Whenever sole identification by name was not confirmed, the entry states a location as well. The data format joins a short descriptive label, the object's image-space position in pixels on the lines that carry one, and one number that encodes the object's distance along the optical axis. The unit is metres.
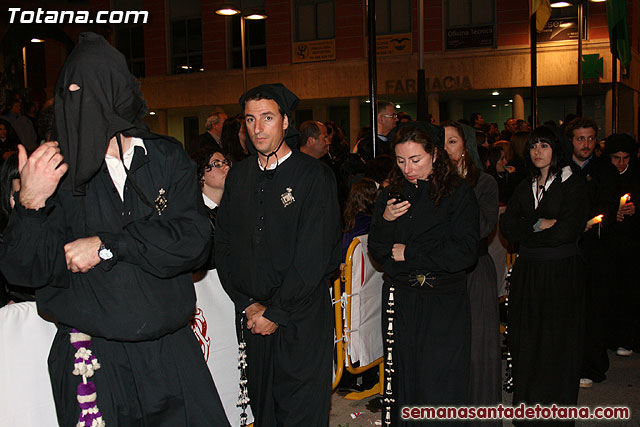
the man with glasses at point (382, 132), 7.61
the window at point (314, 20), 23.64
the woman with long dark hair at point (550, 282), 4.93
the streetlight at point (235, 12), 16.42
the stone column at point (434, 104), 22.39
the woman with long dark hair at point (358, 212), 5.66
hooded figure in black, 2.49
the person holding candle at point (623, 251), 6.73
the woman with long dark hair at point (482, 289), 4.76
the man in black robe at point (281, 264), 3.66
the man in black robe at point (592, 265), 6.08
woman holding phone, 4.16
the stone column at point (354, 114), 23.27
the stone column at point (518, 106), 22.00
